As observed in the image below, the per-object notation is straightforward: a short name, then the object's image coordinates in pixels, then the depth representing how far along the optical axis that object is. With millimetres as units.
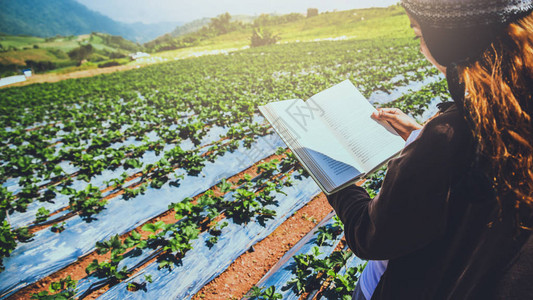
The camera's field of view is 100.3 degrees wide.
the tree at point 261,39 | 45594
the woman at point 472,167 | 692
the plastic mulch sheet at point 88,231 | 2732
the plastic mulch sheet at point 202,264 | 2541
